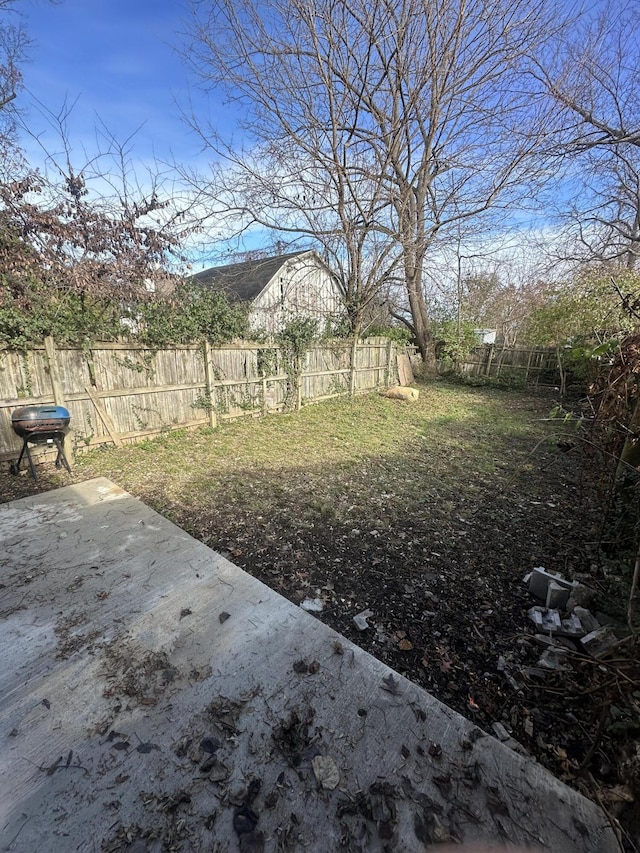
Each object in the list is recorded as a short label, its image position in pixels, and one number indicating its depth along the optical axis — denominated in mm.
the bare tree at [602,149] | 8031
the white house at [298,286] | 9602
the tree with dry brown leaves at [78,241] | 5027
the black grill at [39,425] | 3652
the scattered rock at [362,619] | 1971
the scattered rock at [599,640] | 1686
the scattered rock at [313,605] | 2092
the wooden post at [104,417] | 4746
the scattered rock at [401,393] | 9203
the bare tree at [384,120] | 7266
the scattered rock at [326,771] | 1062
